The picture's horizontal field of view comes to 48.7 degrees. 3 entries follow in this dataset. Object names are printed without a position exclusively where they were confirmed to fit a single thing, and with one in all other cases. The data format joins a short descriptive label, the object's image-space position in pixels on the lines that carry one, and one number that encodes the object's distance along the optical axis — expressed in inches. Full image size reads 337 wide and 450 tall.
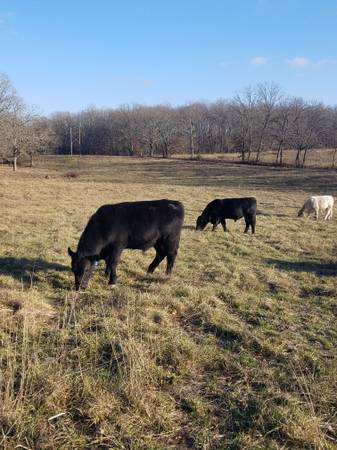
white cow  702.5
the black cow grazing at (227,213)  568.1
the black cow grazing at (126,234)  283.7
